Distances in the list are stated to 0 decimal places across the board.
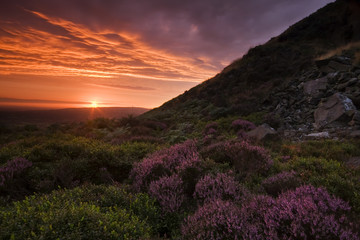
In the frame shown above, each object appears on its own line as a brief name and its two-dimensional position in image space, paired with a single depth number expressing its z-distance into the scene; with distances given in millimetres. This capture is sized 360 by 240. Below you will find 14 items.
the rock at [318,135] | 9975
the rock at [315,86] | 14707
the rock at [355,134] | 8984
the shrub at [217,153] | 6590
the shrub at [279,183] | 4477
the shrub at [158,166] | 5160
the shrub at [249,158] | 5836
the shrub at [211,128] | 12198
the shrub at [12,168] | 5133
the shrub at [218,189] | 4137
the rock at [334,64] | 15700
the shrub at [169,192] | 4118
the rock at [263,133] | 9883
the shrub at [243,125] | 12406
